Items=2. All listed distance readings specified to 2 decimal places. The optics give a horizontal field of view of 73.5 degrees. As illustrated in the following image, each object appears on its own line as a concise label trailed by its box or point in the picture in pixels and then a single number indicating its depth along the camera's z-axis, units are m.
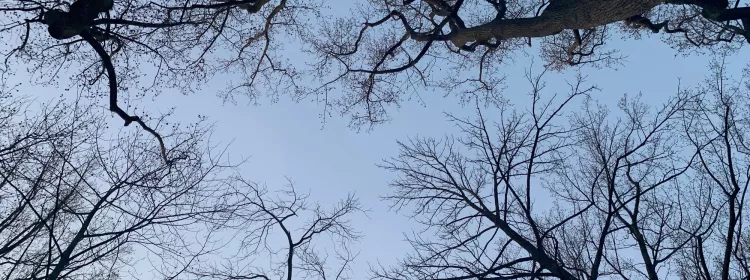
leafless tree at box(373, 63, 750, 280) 5.37
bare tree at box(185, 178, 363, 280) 7.30
